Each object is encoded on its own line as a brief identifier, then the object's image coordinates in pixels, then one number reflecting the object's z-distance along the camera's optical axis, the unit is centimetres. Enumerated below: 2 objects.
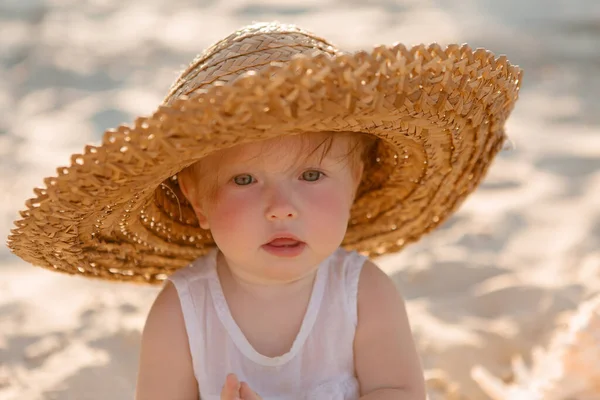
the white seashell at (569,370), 104
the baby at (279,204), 79
